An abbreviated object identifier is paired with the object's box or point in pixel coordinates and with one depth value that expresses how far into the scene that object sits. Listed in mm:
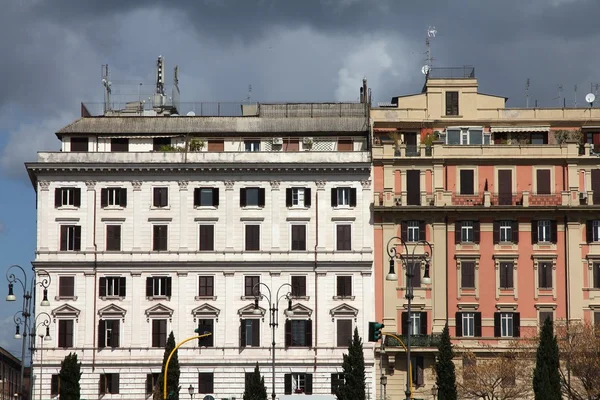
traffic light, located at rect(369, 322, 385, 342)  71250
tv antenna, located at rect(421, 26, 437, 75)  108075
